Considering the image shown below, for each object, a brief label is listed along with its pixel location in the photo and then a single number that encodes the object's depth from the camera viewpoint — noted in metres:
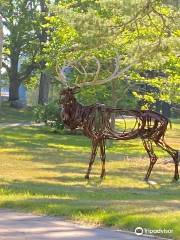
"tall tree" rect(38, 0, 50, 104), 61.47
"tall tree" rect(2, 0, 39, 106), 61.56
